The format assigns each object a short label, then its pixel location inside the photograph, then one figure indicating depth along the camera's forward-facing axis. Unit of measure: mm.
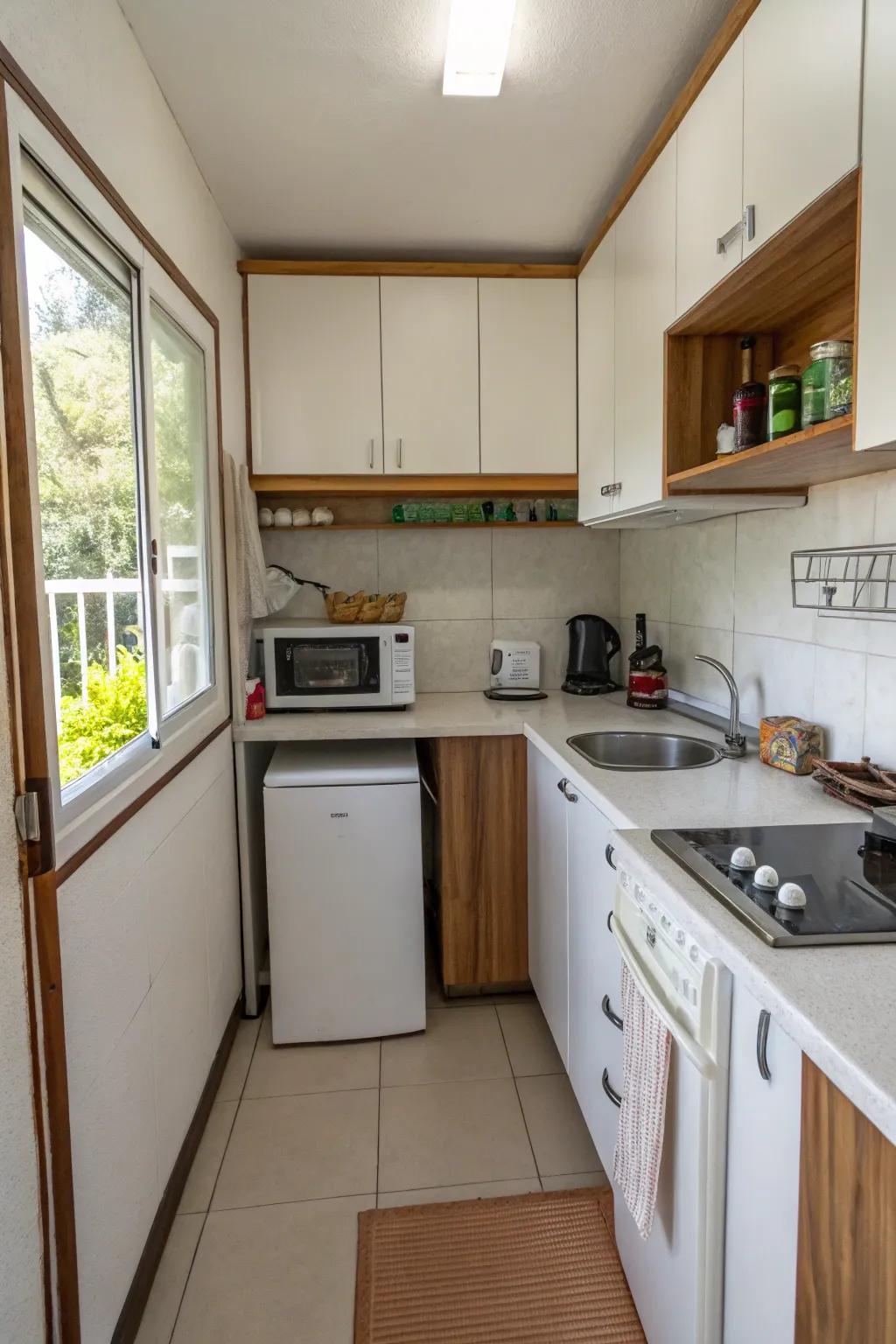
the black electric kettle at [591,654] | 2816
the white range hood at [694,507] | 1800
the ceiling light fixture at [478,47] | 1434
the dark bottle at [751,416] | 1522
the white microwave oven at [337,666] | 2480
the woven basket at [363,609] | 2590
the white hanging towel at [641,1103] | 1112
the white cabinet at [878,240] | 1006
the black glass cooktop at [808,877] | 944
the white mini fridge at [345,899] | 2209
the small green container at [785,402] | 1374
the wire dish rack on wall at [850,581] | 1460
